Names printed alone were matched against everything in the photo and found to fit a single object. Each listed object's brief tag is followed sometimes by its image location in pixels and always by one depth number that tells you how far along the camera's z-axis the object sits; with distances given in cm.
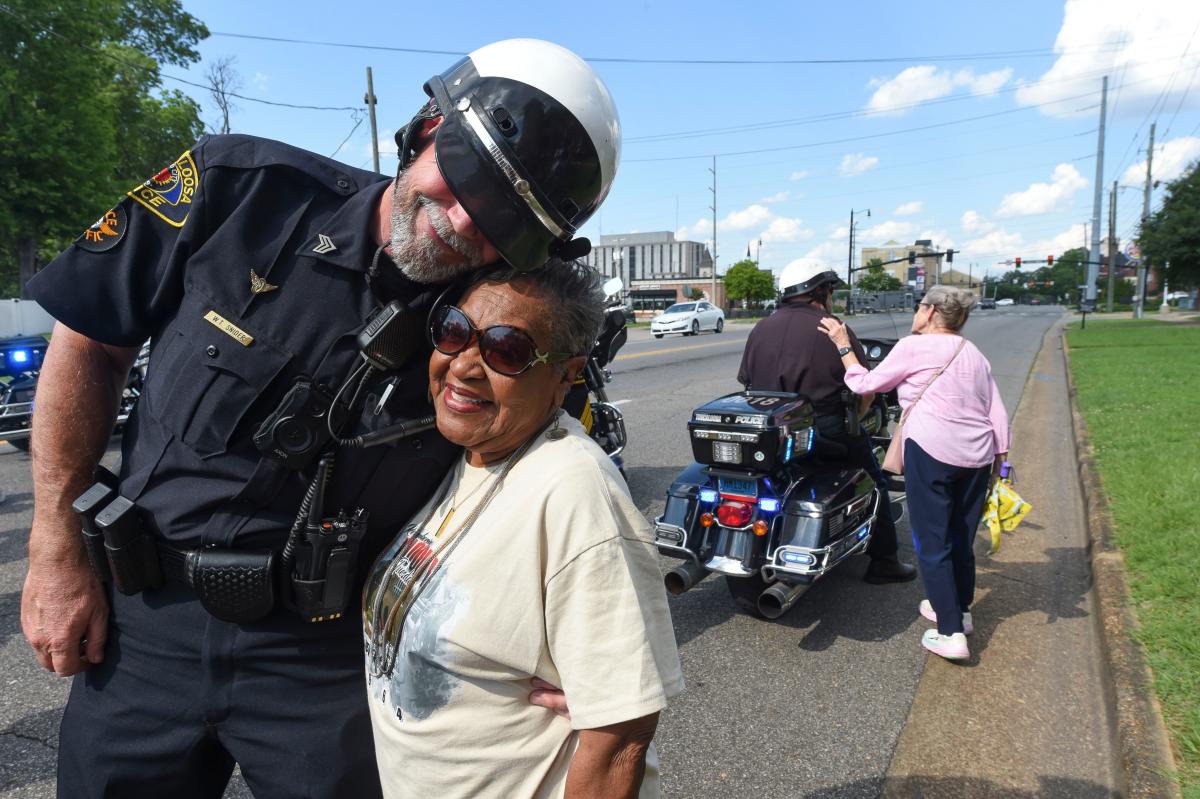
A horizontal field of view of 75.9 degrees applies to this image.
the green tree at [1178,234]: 3331
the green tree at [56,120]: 2131
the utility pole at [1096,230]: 4450
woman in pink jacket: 365
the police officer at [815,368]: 444
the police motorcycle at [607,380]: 354
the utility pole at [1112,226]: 4906
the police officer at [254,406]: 146
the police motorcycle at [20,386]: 724
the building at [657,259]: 10044
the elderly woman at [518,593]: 124
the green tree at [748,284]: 5829
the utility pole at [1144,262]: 3774
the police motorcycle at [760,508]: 381
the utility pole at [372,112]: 2370
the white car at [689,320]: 2909
